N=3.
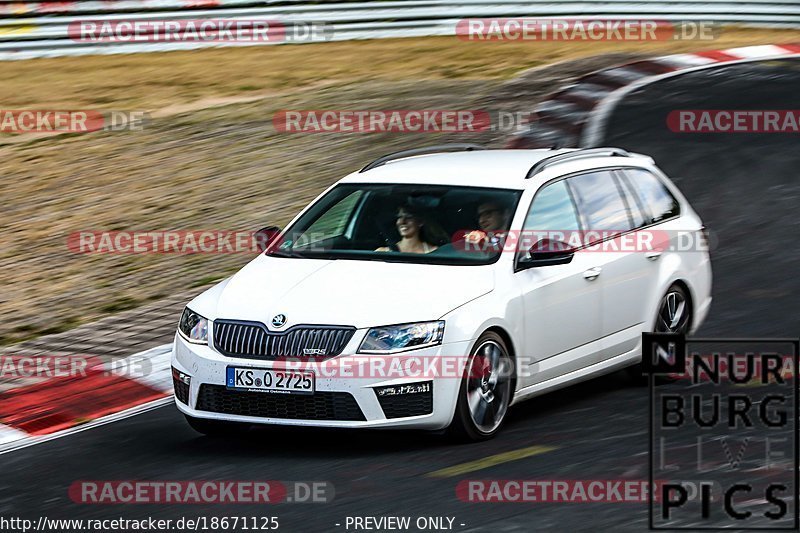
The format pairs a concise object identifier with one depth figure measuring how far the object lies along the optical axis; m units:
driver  17.53
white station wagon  15.95
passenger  17.69
